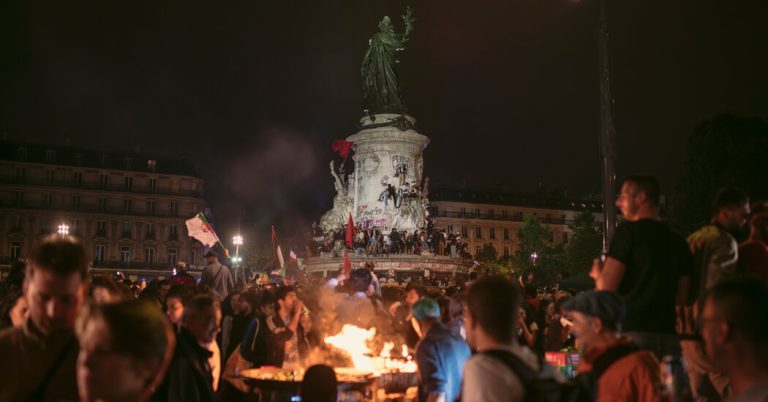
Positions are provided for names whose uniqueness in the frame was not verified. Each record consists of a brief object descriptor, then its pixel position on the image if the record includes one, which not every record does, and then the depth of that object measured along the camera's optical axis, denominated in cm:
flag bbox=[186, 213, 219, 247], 2228
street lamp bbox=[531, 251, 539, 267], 8037
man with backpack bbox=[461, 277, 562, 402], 391
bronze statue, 4966
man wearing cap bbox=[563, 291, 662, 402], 448
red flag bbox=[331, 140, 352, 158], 5069
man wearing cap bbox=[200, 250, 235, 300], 1639
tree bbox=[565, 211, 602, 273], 7438
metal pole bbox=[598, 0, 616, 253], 1416
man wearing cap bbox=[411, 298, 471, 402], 598
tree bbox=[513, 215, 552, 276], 8448
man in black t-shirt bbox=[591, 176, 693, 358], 618
